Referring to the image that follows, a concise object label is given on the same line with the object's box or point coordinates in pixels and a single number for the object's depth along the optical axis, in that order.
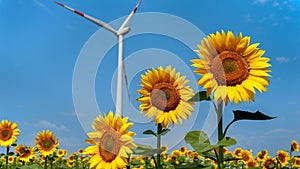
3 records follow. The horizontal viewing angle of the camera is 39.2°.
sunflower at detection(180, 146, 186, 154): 9.97
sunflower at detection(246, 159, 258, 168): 7.62
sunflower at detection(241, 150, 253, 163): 7.87
